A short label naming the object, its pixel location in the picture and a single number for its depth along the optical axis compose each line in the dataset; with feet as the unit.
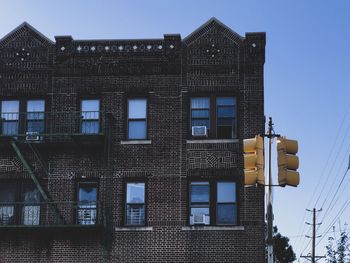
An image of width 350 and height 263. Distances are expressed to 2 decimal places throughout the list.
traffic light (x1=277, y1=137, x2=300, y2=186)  47.06
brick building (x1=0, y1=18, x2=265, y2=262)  89.35
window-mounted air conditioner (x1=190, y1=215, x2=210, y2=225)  88.79
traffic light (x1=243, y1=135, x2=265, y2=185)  46.78
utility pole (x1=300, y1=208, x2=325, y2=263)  195.37
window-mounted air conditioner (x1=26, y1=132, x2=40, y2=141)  92.01
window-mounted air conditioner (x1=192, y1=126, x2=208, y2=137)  91.09
